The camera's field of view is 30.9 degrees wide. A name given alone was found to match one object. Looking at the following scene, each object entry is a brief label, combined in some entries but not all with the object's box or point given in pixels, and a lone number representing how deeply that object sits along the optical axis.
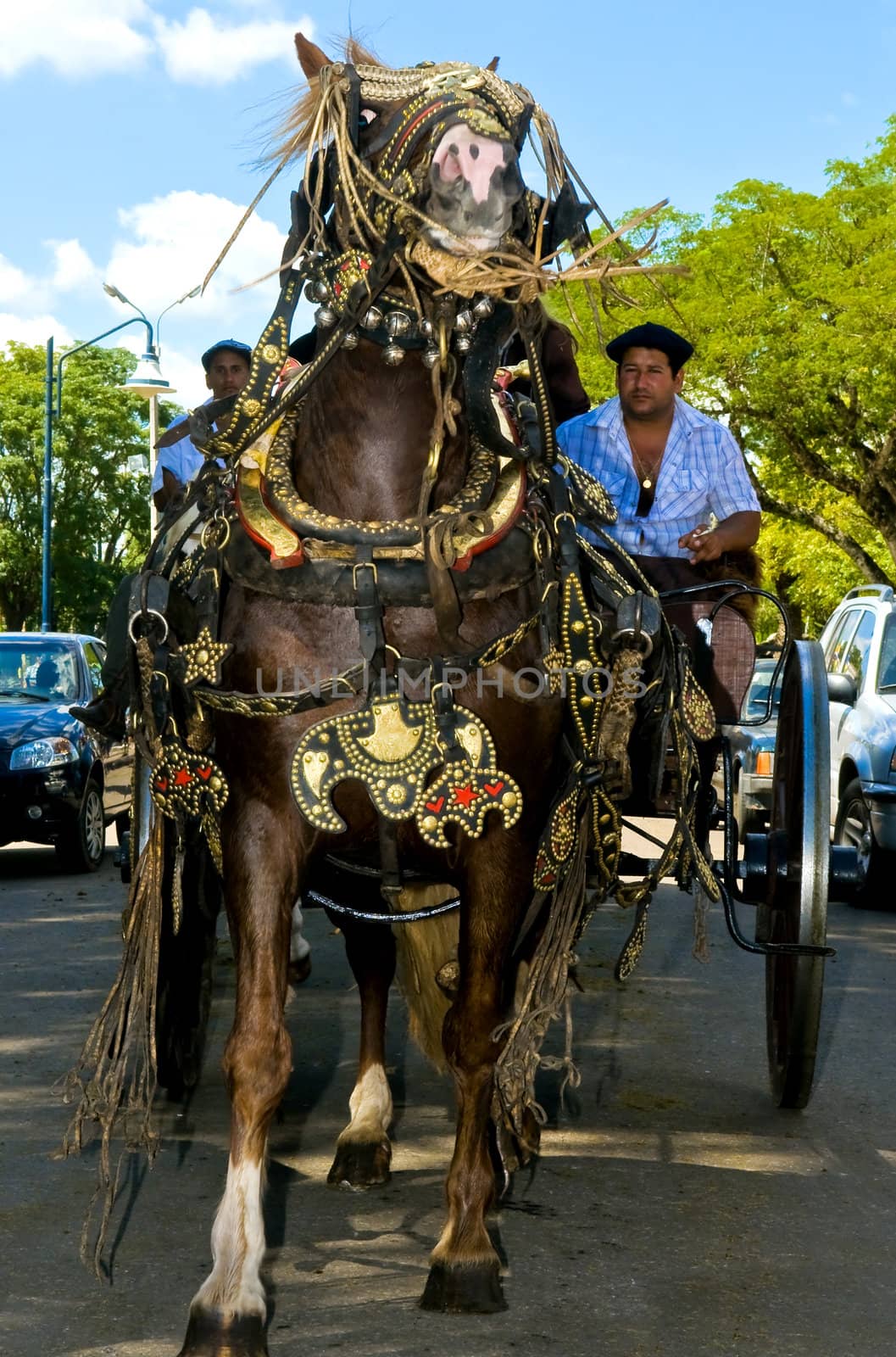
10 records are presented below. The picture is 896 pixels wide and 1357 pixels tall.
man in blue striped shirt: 5.36
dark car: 11.67
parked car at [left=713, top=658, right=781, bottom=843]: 13.27
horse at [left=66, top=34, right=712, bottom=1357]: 3.49
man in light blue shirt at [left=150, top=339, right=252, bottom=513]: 6.36
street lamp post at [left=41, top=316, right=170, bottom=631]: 32.62
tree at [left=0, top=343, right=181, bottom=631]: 43.88
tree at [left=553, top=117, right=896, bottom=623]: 27.66
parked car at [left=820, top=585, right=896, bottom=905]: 10.63
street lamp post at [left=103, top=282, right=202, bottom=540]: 25.84
